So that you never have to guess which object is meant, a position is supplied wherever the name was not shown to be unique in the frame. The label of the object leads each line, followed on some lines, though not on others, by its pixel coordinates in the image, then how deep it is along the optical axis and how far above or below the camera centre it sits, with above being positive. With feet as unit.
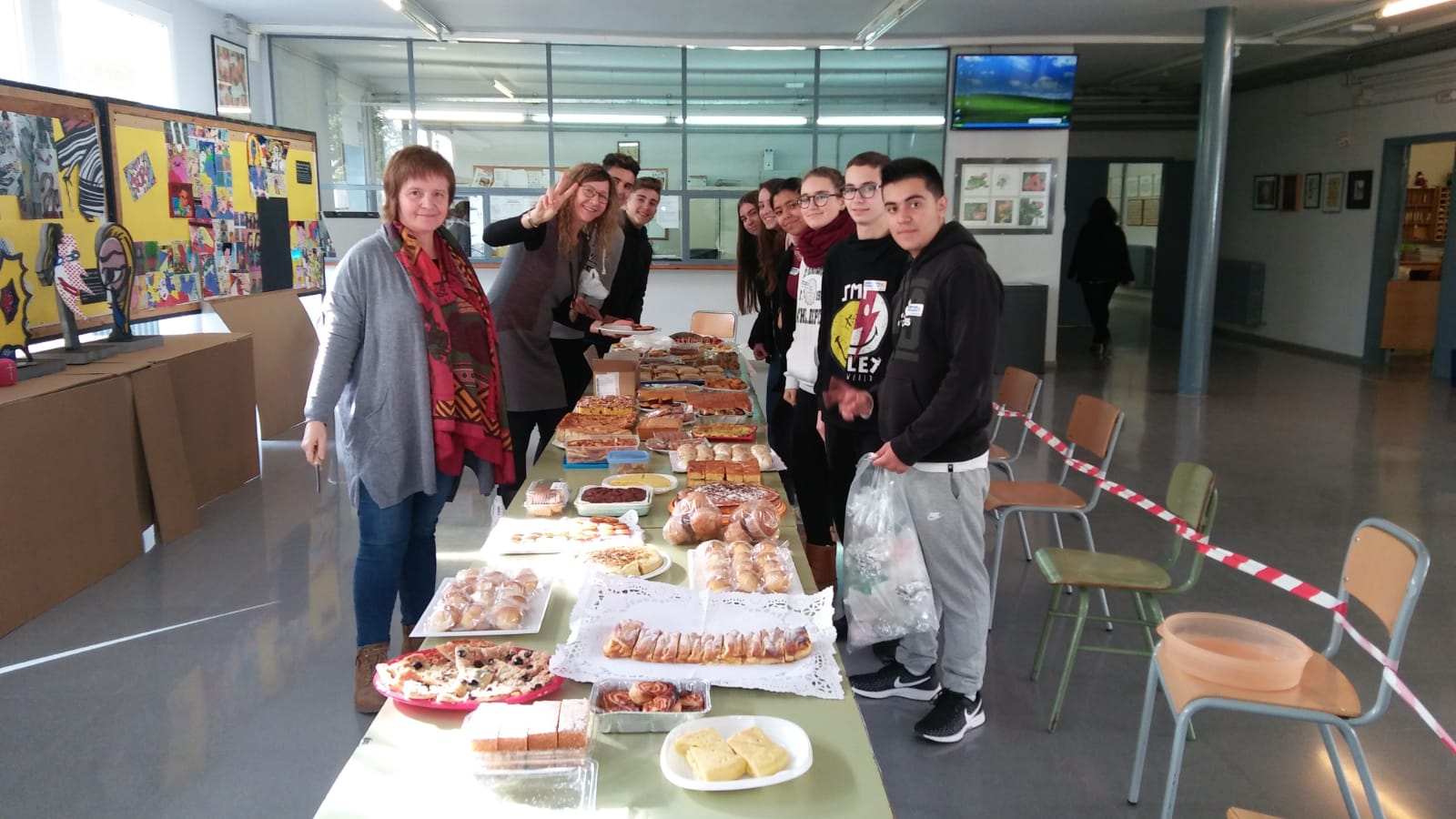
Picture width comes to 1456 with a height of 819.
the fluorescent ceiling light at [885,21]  25.07 +6.08
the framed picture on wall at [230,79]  27.27 +4.49
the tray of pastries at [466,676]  5.16 -2.33
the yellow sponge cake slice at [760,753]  4.56 -2.36
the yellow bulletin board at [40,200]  13.85 +0.58
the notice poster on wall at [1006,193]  32.48 +1.71
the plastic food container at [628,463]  9.50 -2.11
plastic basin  7.21 -3.04
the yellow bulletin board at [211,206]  17.54 +0.69
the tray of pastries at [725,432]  10.70 -2.05
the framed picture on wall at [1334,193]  36.58 +2.00
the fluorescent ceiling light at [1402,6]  24.09 +5.92
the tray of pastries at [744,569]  6.46 -2.19
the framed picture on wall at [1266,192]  40.86 +2.27
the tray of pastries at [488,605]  5.93 -2.24
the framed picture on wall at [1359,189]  35.06 +2.07
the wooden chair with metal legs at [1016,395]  14.33 -2.21
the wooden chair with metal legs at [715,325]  21.89 -1.81
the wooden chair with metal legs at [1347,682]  6.86 -3.19
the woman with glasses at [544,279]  11.56 -0.47
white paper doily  5.41 -2.27
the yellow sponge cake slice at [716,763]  4.50 -2.37
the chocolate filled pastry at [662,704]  5.04 -2.34
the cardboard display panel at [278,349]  21.01 -2.45
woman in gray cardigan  8.67 -1.19
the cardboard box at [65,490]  11.90 -3.23
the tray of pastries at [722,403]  12.13 -2.00
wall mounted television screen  31.42 +4.87
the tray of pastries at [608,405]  11.59 -1.93
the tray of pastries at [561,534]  7.39 -2.23
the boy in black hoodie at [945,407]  8.34 -1.40
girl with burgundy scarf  11.09 -1.71
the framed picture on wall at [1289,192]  39.34 +2.17
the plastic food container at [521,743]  4.58 -2.33
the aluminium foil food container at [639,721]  4.95 -2.38
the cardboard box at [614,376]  12.50 -1.69
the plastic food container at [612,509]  8.20 -2.18
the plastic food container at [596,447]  9.76 -2.05
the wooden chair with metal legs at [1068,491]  11.74 -3.07
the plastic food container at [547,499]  8.16 -2.13
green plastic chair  9.32 -3.18
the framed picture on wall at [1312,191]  38.08 +2.15
